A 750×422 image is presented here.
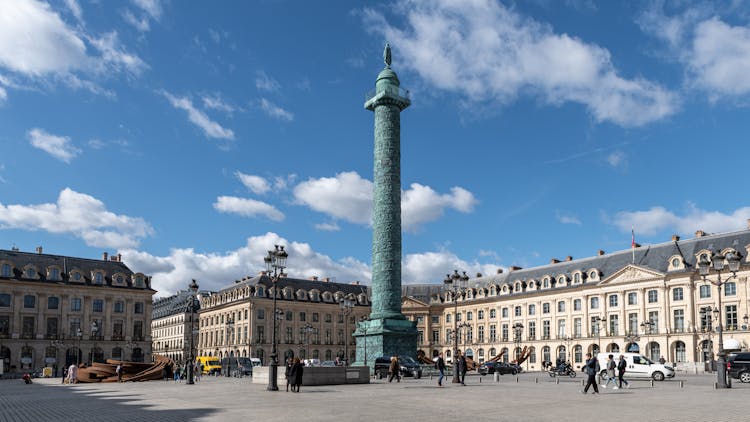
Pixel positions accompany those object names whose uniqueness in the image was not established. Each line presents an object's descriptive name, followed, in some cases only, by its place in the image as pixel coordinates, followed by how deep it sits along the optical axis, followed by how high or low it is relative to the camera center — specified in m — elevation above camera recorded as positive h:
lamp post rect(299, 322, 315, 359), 86.14 -4.65
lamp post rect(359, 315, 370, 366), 45.91 -1.42
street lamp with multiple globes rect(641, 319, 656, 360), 65.81 -2.51
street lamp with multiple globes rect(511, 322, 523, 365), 75.75 -3.63
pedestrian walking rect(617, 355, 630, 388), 26.73 -2.40
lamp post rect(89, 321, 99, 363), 71.51 -4.28
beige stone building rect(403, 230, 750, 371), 61.56 -0.26
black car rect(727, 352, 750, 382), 30.42 -2.69
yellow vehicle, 60.49 -5.25
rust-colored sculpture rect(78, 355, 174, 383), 38.25 -3.74
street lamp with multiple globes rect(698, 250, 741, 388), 25.28 +1.39
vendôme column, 44.72 +4.09
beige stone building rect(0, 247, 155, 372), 68.88 -0.43
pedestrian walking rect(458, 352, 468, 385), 31.77 -2.74
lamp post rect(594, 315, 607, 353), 70.88 -2.39
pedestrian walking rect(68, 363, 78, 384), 37.89 -3.81
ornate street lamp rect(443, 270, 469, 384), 33.06 +1.29
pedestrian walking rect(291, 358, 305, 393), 24.86 -2.43
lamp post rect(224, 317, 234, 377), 88.86 -4.11
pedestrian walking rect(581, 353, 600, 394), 23.05 -2.20
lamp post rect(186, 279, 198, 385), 34.12 -2.73
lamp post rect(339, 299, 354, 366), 43.26 +0.19
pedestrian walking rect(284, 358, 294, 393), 25.25 -2.59
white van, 33.78 -3.14
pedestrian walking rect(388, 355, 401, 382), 33.00 -3.03
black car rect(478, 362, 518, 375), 50.62 -4.61
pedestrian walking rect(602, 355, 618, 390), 25.67 -2.40
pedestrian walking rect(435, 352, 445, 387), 29.34 -2.70
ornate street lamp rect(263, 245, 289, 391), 26.70 +1.85
